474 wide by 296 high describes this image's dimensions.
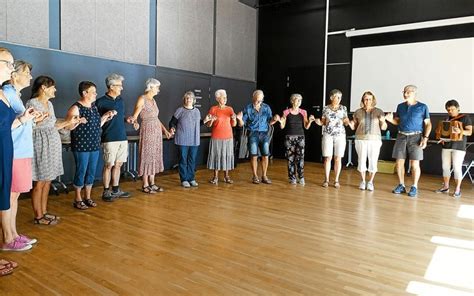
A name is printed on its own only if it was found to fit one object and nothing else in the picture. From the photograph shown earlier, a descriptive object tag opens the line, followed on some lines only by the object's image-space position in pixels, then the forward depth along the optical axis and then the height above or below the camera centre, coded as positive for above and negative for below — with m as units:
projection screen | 6.82 +1.22
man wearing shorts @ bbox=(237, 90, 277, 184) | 5.71 +0.12
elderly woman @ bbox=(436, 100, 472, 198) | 5.11 -0.19
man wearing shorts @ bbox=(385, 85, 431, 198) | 5.05 +0.04
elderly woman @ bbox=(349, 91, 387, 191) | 5.33 +0.04
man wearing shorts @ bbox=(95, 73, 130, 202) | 4.34 -0.06
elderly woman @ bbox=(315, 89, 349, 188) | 5.50 +0.07
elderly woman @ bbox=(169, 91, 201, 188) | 5.36 -0.02
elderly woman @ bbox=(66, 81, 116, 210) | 3.91 -0.11
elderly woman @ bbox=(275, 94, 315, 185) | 5.66 +0.03
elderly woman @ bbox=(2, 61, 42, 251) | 2.77 -0.24
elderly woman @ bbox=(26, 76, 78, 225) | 3.38 -0.21
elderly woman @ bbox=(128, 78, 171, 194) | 4.91 -0.10
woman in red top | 5.63 -0.08
